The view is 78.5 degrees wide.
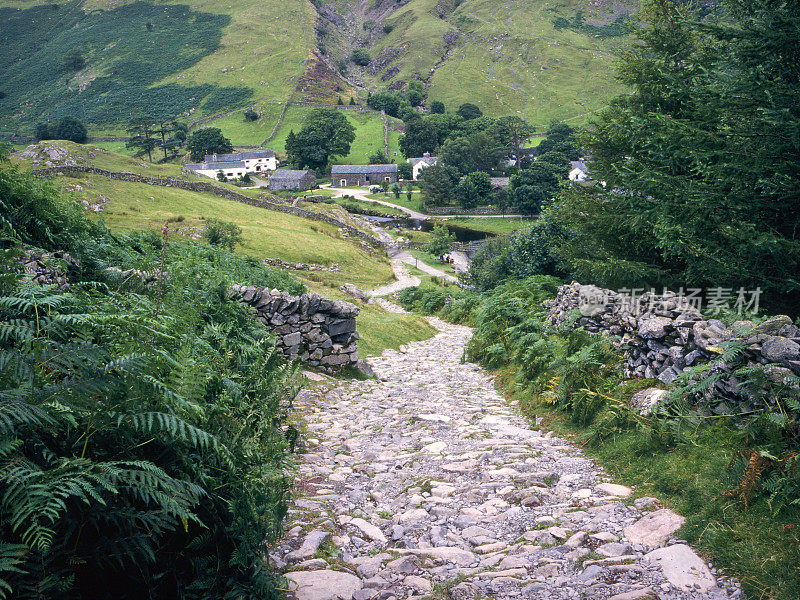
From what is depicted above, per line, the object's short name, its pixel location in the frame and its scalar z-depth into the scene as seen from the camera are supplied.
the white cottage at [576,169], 121.14
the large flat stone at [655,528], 5.13
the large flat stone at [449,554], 4.97
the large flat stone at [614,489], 6.30
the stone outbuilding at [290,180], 119.50
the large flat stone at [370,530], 5.45
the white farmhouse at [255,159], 132.25
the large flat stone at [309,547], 4.92
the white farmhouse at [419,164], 137.38
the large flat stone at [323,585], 4.32
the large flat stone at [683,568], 4.35
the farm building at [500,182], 121.80
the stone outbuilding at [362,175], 132.75
